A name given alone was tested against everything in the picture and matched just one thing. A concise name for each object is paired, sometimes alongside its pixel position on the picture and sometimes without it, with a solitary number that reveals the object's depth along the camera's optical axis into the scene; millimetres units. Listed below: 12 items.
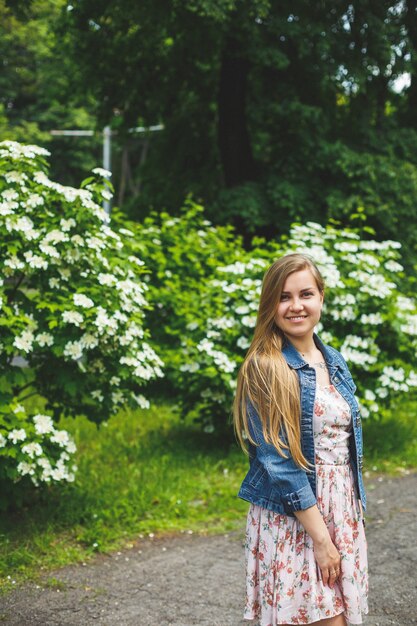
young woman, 2365
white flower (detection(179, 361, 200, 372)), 5832
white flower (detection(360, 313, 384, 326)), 6035
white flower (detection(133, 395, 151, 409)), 4887
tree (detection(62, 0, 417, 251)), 9914
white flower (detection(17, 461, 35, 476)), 4074
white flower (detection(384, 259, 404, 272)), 6270
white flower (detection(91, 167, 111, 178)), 4566
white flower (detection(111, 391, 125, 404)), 4742
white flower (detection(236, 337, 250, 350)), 5848
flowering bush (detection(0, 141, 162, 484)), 4223
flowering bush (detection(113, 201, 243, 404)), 7307
